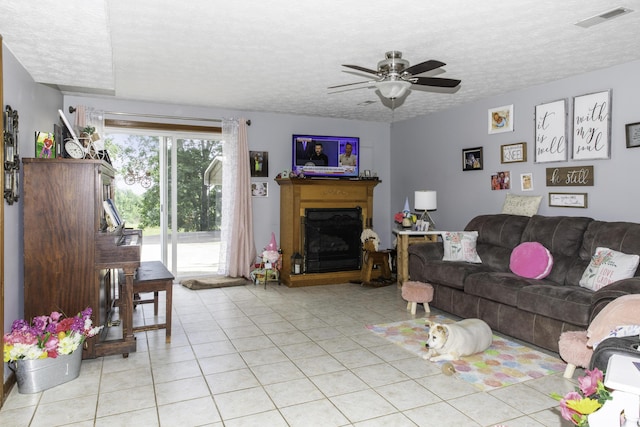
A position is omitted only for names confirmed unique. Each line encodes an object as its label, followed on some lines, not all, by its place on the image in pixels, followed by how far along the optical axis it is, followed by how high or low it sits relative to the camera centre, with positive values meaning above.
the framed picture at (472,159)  5.39 +0.54
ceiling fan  3.15 +0.94
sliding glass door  5.72 +0.10
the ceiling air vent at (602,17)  2.75 +1.23
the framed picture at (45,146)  3.11 +0.41
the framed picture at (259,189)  6.24 +0.18
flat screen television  6.23 +0.68
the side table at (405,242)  5.46 -0.53
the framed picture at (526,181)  4.74 +0.22
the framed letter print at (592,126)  3.96 +0.71
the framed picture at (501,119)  4.96 +0.97
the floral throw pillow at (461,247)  4.58 -0.49
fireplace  6.05 -0.54
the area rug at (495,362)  2.89 -1.19
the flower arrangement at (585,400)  1.32 -0.64
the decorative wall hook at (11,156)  2.64 +0.29
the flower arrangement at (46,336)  2.60 -0.85
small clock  3.24 +0.40
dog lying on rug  3.14 -1.04
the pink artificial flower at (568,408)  1.38 -0.68
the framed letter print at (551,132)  4.35 +0.72
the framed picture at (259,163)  6.22 +0.56
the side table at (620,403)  1.29 -0.62
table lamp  5.59 +0.02
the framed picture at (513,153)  4.80 +0.56
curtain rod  5.21 +1.13
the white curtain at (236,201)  5.99 +0.01
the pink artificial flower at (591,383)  1.44 -0.62
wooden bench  3.52 -0.70
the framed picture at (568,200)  4.20 +0.01
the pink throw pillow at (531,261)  3.87 -0.55
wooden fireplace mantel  5.95 -0.04
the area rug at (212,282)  5.64 -1.08
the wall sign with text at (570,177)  4.14 +0.24
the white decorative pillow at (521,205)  4.57 -0.04
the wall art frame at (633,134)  3.71 +0.58
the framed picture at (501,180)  5.01 +0.25
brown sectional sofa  3.18 -0.68
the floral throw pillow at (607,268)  3.18 -0.51
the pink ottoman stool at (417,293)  4.36 -0.94
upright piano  2.95 -0.30
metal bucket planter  2.66 -1.08
